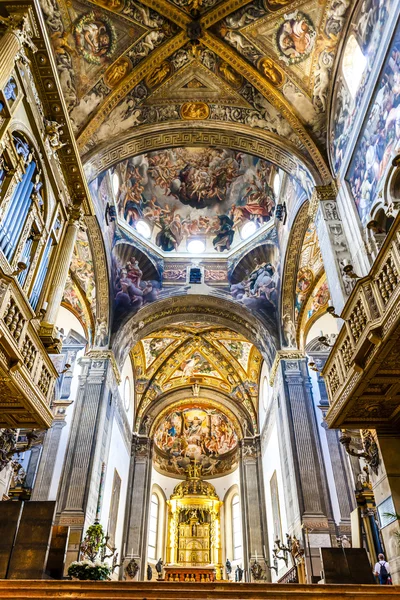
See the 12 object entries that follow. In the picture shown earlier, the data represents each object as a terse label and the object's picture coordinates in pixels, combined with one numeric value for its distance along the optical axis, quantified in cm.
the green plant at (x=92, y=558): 923
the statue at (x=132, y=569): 2120
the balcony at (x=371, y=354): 682
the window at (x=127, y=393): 2339
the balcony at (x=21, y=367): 707
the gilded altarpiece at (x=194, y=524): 2695
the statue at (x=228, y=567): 2437
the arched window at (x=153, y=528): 2687
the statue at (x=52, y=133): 995
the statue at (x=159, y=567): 2287
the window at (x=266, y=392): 2282
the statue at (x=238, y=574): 2224
